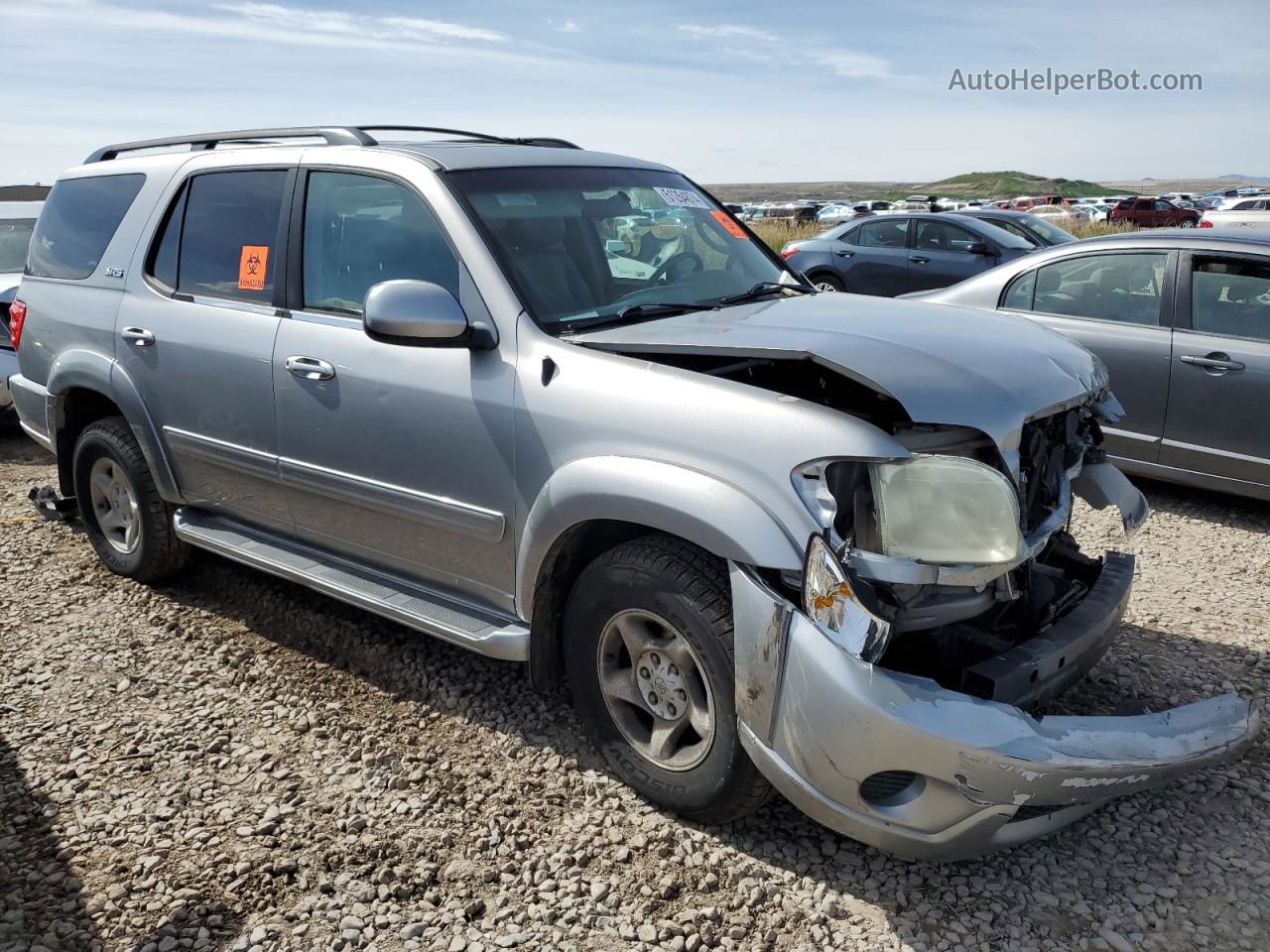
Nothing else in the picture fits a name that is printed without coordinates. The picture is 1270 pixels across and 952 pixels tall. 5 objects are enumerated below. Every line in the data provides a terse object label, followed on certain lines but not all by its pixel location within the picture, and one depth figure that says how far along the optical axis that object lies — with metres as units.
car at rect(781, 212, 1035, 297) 11.62
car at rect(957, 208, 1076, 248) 11.94
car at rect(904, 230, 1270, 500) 5.49
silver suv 2.56
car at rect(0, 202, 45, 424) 7.65
